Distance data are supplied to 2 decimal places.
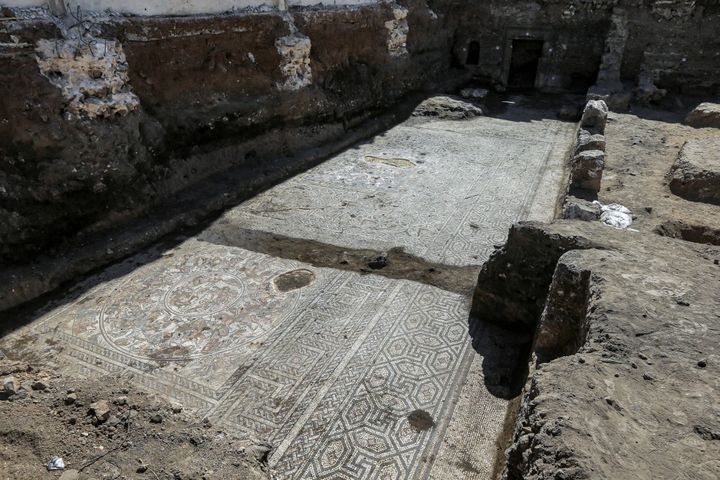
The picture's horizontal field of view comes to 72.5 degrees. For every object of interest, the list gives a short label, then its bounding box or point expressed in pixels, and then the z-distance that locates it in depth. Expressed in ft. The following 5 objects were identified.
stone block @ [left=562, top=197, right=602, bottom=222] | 16.74
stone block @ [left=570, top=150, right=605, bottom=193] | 19.43
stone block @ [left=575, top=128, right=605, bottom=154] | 22.33
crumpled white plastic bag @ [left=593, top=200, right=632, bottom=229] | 17.17
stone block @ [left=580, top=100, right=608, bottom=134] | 26.18
